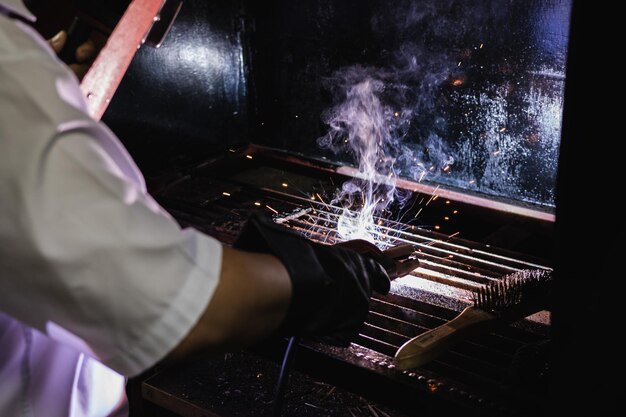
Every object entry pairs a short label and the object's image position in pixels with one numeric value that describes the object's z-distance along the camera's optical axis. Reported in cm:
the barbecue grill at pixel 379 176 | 189
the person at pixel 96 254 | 96
